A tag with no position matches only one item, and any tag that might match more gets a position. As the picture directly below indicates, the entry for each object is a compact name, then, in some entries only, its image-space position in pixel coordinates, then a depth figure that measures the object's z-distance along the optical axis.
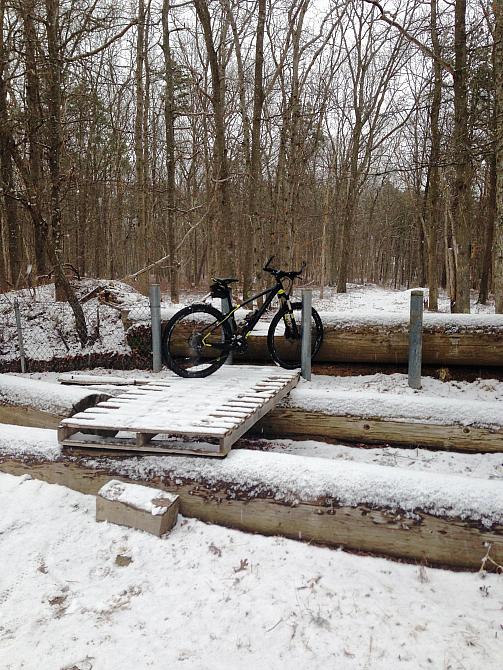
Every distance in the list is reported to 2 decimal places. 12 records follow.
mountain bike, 5.80
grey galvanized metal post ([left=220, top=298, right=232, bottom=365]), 6.23
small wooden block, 3.17
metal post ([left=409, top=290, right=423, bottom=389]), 6.07
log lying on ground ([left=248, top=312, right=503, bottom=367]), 6.38
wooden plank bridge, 3.67
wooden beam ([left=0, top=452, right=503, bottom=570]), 2.84
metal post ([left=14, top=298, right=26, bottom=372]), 8.58
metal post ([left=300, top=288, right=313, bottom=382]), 6.11
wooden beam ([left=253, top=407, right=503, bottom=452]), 4.52
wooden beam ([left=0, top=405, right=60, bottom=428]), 5.06
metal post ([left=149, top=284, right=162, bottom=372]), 6.54
